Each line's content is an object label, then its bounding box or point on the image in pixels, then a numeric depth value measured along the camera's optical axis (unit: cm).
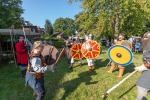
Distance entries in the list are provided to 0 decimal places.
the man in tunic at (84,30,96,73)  367
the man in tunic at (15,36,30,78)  324
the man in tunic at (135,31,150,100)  145
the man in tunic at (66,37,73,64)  479
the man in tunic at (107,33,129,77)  323
